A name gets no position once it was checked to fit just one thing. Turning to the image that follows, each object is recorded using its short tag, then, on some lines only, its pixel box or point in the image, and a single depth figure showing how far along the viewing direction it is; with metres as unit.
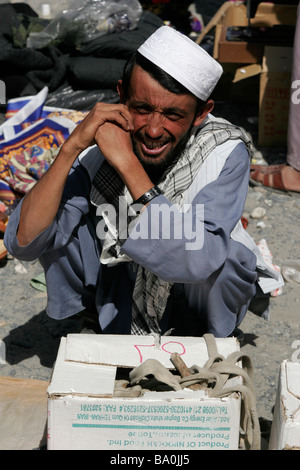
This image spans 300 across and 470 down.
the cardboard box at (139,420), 1.89
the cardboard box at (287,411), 1.88
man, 2.26
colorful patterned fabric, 4.04
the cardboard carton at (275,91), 4.79
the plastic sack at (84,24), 4.99
